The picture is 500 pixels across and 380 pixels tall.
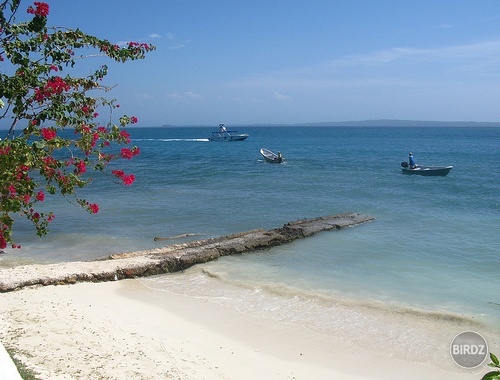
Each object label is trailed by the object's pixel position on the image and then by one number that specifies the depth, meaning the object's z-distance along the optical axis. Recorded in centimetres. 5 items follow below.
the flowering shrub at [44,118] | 430
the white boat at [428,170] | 3131
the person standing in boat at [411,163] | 3271
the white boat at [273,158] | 4394
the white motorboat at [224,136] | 9088
